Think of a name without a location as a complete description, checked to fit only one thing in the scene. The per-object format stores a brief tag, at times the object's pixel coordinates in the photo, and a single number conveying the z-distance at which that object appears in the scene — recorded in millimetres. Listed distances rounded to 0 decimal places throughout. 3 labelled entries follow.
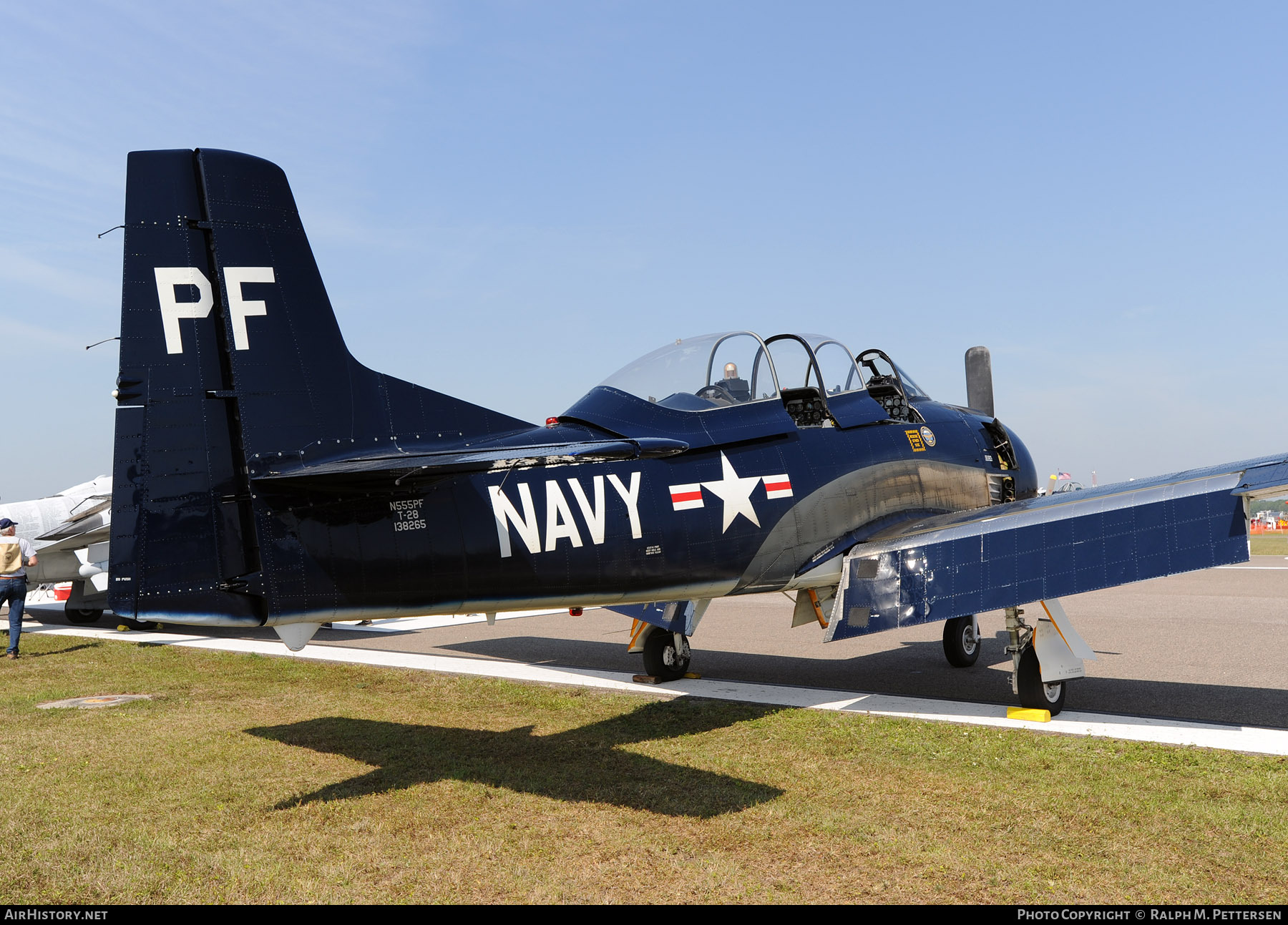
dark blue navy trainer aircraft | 5148
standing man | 13320
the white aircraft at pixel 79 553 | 17500
